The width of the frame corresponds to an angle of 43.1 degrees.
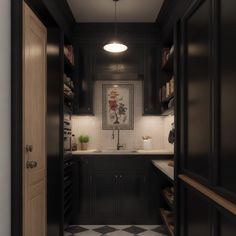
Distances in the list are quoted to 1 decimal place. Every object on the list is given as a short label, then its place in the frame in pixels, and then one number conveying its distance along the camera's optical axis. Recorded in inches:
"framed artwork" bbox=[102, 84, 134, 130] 192.2
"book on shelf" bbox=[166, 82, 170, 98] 155.6
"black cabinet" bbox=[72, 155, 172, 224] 164.1
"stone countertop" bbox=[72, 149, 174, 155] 163.9
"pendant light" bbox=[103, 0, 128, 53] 148.8
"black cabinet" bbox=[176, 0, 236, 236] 67.6
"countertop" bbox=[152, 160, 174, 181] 119.4
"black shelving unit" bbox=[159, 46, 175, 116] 166.6
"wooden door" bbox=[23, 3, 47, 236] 100.0
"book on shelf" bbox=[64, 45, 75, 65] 157.3
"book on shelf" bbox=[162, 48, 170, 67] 165.7
